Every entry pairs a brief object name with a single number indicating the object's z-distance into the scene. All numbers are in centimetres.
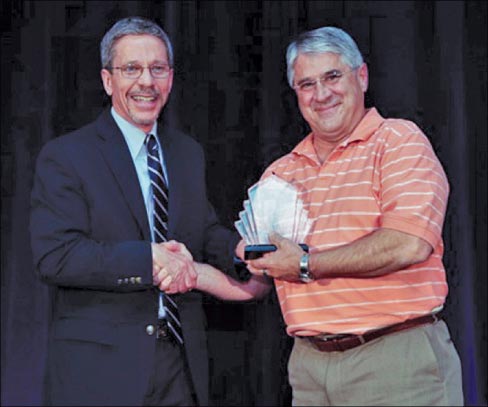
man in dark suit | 270
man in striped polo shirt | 247
